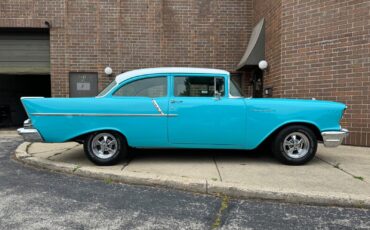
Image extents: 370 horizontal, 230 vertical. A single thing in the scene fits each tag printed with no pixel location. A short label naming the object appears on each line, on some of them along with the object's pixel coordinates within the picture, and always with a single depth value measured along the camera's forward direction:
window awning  9.88
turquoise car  5.39
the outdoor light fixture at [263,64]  9.52
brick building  11.01
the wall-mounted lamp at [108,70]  10.86
